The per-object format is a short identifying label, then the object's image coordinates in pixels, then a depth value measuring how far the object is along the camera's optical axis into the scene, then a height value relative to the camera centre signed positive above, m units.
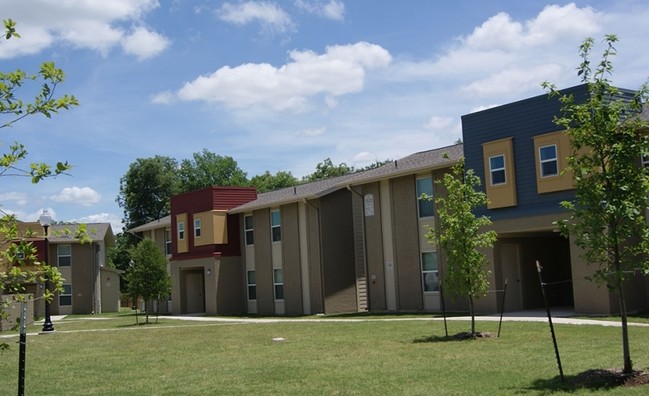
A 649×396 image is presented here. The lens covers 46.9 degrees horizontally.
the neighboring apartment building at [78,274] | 54.75 +0.92
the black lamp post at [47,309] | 25.00 -0.78
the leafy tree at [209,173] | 85.75 +12.39
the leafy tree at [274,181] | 82.94 +10.74
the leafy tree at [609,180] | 11.24 +1.23
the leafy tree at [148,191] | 81.38 +10.03
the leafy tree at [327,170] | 82.12 +11.45
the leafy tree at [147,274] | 34.75 +0.44
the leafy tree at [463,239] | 19.41 +0.76
